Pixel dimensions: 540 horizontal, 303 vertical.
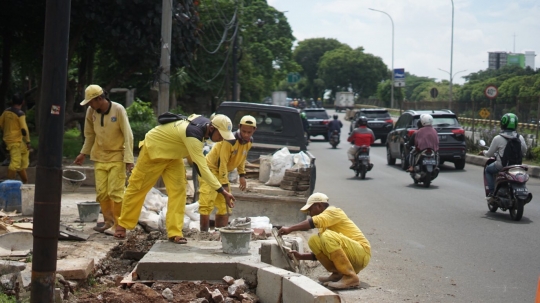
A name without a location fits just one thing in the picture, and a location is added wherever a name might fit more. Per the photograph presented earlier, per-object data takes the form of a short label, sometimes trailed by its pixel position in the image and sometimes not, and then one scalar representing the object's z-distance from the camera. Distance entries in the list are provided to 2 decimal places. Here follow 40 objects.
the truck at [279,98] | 61.28
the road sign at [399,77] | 55.27
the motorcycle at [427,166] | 16.98
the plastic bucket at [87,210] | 9.98
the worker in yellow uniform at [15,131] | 13.16
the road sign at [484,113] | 30.58
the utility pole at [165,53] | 15.41
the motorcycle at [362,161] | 19.30
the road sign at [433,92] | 42.30
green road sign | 66.88
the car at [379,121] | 36.22
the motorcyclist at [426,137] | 17.12
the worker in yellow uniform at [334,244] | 7.16
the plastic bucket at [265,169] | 11.54
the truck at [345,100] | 89.88
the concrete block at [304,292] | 5.76
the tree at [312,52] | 129.25
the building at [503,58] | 100.41
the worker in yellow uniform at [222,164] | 9.13
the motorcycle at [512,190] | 11.62
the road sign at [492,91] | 28.80
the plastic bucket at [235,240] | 7.23
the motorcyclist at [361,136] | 19.20
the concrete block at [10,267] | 6.03
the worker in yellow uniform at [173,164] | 7.78
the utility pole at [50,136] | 4.60
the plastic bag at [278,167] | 11.16
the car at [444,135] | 21.78
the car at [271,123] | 12.98
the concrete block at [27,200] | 10.44
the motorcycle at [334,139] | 34.40
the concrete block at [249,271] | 6.82
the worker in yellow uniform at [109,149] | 8.98
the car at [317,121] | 41.19
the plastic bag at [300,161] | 11.02
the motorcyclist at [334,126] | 34.72
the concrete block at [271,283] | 6.45
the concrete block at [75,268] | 6.46
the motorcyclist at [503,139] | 12.08
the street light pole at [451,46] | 44.56
